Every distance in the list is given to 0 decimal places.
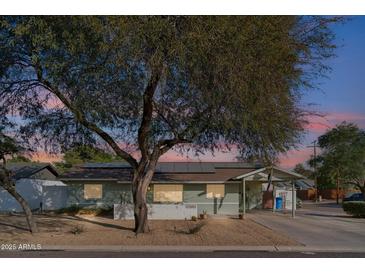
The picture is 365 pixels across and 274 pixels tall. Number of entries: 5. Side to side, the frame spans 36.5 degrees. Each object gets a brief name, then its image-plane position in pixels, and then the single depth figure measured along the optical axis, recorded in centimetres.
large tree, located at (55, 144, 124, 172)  2300
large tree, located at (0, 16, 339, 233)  1420
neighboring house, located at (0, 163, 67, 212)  3772
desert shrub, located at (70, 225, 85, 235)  2079
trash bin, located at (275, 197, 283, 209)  4088
